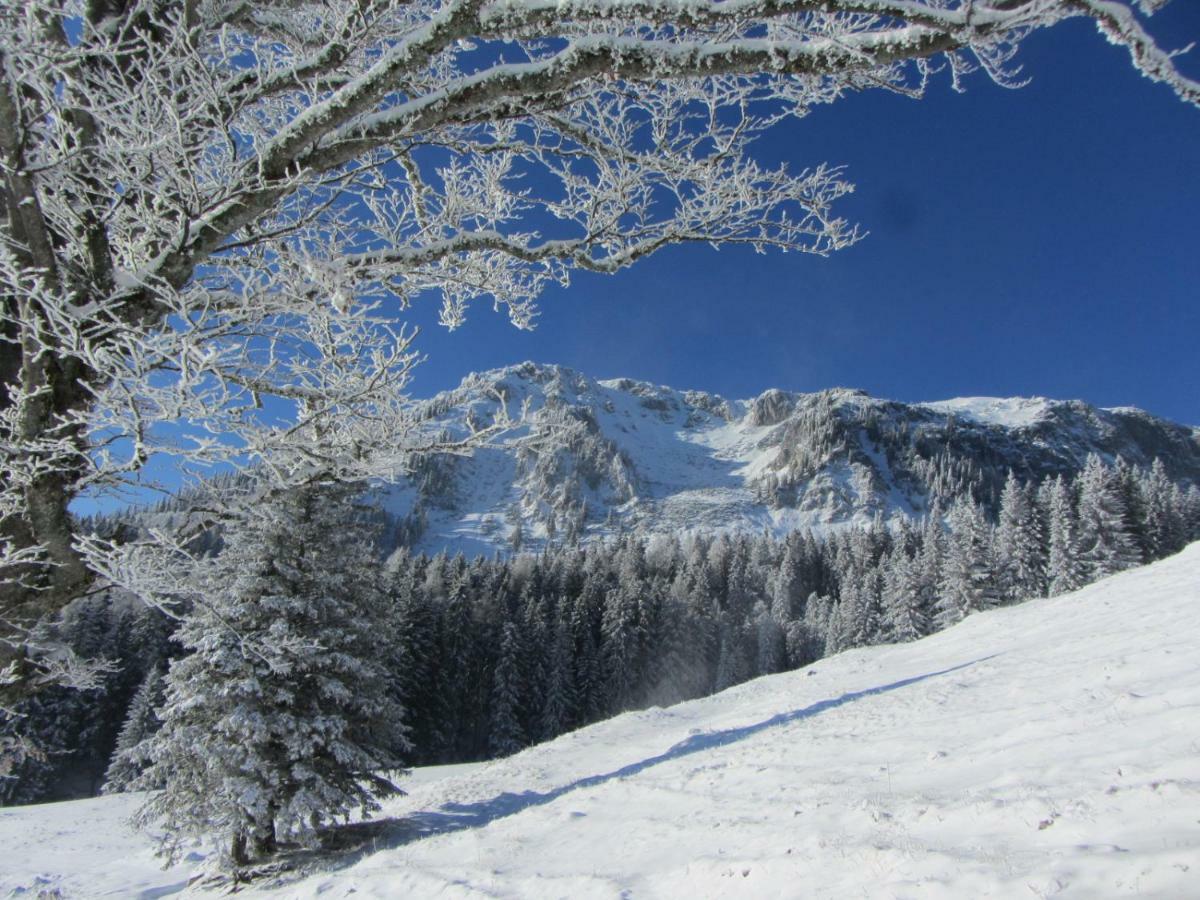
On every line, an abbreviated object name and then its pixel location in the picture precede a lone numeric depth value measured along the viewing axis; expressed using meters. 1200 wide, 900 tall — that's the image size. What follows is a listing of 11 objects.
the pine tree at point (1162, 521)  51.87
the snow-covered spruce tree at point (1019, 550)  48.50
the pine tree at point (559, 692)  47.38
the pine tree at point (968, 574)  45.31
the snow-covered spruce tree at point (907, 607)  49.72
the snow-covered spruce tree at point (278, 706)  12.70
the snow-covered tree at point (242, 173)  2.37
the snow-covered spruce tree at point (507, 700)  44.62
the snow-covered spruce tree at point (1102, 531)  43.31
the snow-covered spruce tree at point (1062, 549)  42.94
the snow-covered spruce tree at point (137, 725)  33.31
